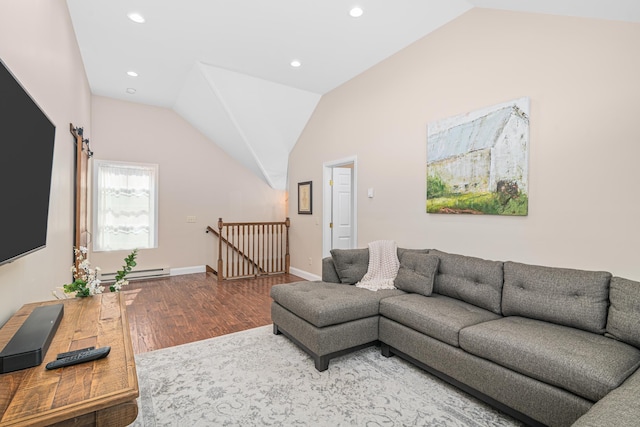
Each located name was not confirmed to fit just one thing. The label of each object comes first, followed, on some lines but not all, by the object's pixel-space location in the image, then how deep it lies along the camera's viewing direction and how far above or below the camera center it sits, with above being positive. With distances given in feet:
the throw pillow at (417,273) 9.71 -1.85
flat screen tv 3.82 +0.57
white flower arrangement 6.56 -1.53
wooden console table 2.97 -1.84
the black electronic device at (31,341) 3.63 -1.64
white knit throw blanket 10.99 -1.84
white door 17.43 +0.24
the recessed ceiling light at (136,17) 10.55 +6.45
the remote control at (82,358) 3.74 -1.77
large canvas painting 9.00 +1.64
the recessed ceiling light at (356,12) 9.98 +6.34
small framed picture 18.53 +0.86
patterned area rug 6.45 -4.09
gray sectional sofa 5.44 -2.50
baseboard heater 18.04 -3.65
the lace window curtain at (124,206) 18.11 +0.33
